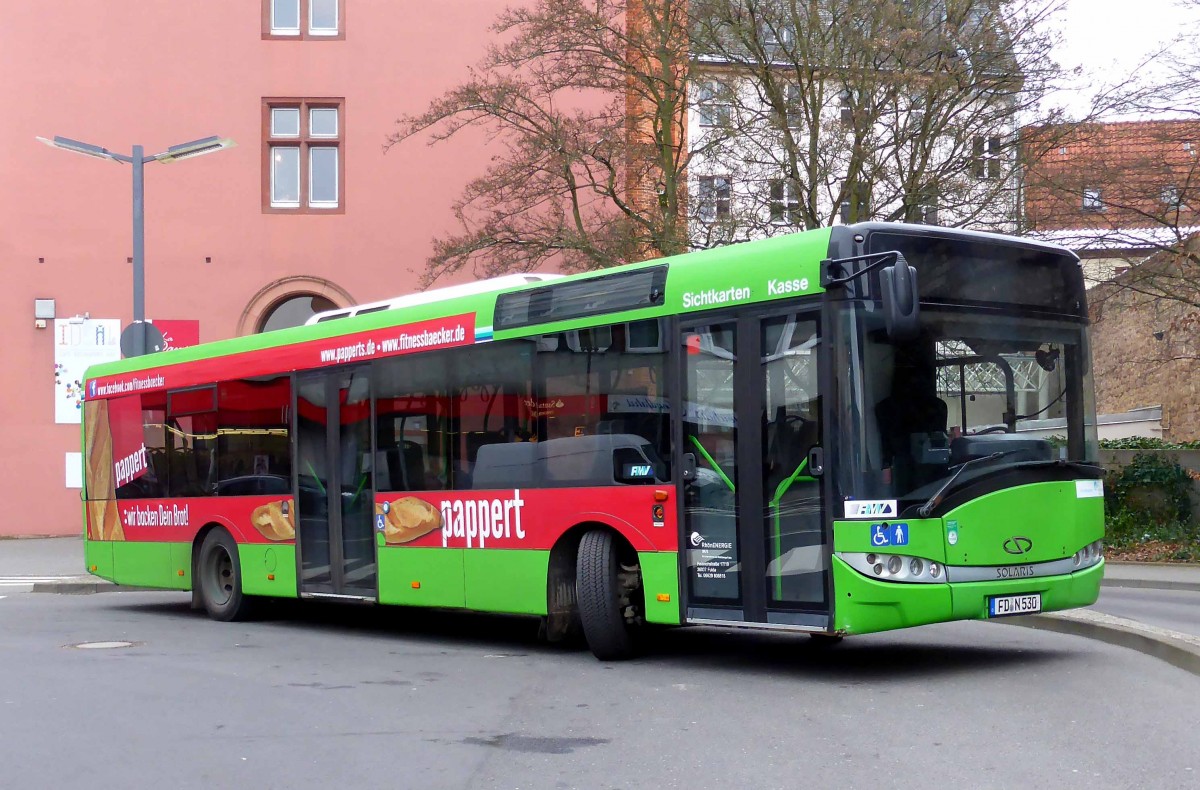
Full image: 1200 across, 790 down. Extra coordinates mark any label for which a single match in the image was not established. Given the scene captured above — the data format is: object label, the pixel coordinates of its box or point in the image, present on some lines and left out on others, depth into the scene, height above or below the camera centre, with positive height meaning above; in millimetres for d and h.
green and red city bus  9102 +247
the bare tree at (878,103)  21391 +5613
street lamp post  20578 +4876
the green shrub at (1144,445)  24431 +353
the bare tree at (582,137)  23453 +5822
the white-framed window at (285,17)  29844 +9800
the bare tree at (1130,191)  21547 +4256
